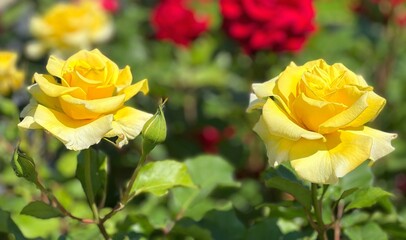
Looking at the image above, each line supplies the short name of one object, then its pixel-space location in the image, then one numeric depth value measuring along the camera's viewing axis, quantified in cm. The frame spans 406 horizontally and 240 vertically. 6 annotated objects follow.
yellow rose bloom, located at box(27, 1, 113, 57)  199
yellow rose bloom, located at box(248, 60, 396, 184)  99
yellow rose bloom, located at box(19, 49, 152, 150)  100
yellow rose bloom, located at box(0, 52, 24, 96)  133
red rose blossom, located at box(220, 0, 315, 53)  167
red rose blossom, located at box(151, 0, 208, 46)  202
